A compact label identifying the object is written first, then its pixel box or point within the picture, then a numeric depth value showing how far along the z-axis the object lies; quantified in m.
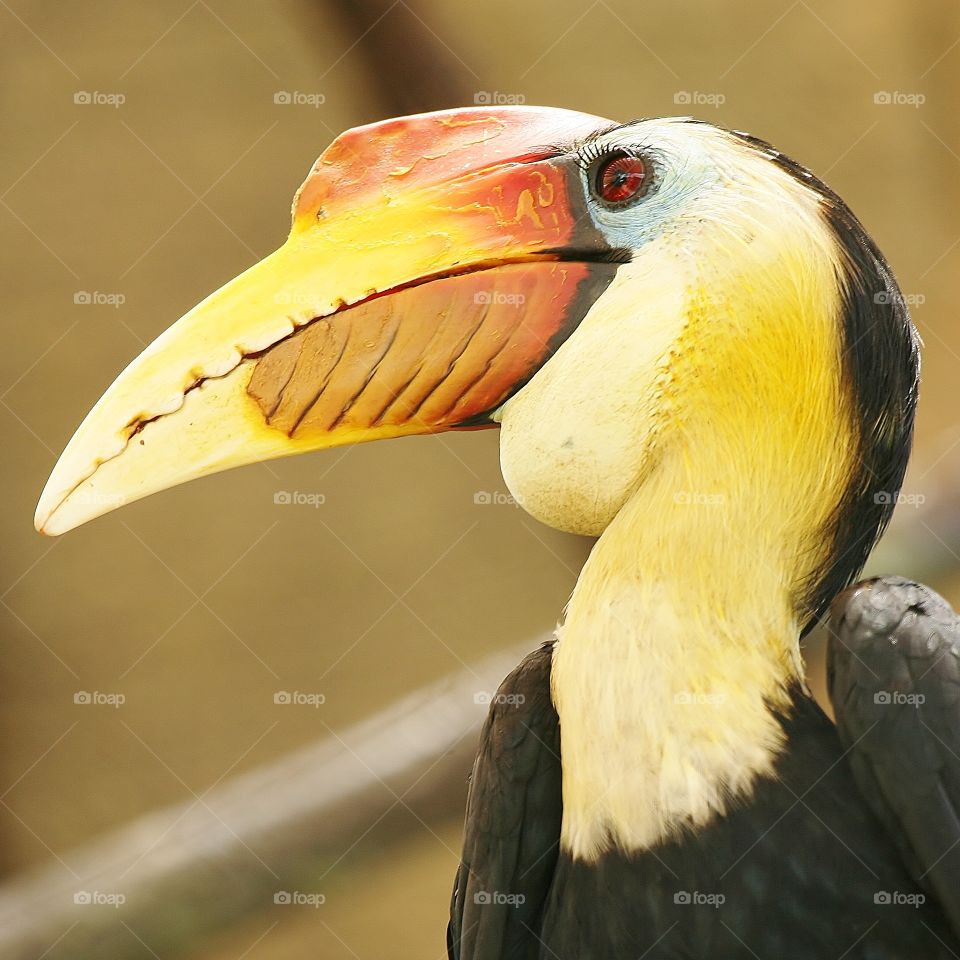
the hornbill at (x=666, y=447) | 2.94
